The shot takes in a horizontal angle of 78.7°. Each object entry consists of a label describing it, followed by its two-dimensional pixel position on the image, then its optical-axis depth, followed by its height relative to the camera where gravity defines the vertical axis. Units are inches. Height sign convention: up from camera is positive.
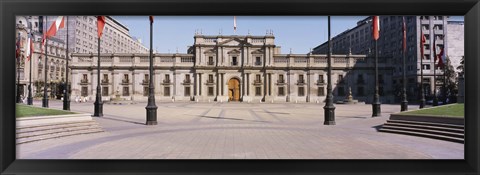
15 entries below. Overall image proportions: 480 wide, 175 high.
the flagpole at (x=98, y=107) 740.0 -49.1
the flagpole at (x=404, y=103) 827.6 -44.4
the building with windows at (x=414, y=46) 2221.9 +341.5
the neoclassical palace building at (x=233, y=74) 2081.7 +100.2
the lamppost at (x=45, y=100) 976.6 -41.3
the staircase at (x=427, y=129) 385.6 -61.0
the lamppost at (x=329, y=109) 569.1 -41.7
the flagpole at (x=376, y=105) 738.8 -43.7
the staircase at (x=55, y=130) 364.2 -59.3
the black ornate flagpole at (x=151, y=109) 568.0 -41.4
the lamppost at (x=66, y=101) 835.4 -38.3
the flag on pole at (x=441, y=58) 934.4 +94.7
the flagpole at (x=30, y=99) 1092.2 -43.0
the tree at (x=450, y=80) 1742.0 +48.6
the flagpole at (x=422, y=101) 944.6 -42.6
